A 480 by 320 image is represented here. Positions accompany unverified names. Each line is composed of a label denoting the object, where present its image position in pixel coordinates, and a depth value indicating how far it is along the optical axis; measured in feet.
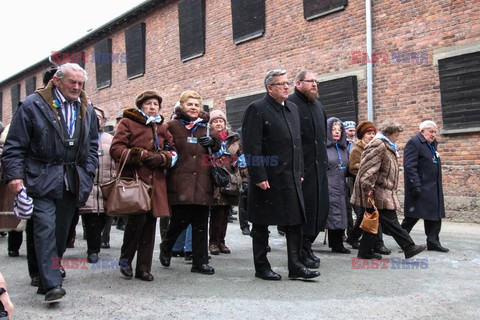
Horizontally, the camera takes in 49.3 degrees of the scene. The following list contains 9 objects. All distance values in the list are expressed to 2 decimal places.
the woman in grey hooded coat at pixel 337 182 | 22.59
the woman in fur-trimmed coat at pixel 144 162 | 16.66
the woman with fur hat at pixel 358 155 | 24.18
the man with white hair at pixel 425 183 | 23.93
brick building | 33.58
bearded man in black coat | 18.69
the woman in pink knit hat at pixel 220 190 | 22.38
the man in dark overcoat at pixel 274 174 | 16.83
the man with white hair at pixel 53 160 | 13.82
